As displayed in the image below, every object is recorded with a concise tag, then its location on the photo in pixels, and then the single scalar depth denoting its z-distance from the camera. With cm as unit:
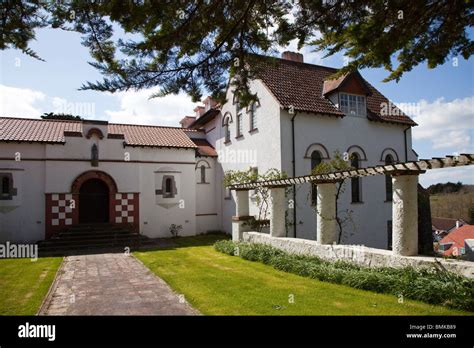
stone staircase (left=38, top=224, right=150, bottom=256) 1555
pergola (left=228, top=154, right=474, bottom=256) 725
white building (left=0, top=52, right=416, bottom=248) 1688
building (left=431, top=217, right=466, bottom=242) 5650
